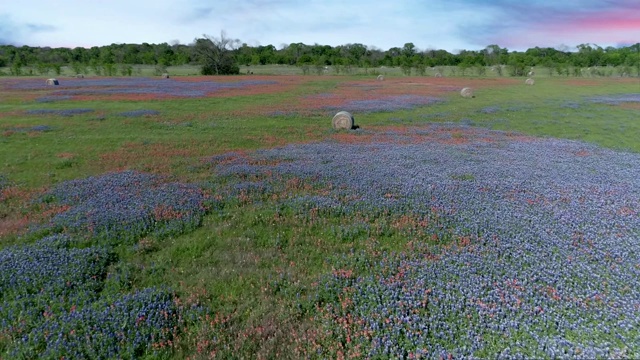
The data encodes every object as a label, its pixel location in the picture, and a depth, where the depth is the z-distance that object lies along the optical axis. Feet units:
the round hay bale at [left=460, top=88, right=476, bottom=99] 147.74
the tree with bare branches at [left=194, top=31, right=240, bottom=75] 290.76
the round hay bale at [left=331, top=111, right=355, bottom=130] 83.51
